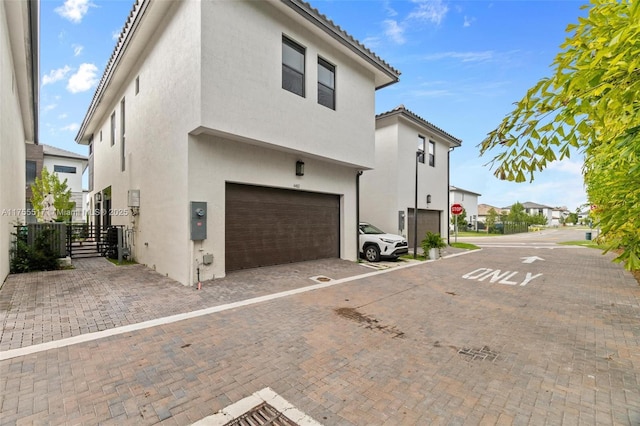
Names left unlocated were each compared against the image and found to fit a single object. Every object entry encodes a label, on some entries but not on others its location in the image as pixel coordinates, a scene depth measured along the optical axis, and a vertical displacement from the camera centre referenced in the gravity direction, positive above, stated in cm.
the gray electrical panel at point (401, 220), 1463 -26
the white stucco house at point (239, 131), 710 +248
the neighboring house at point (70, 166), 2808 +496
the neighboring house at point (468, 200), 4412 +243
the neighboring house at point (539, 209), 8938 +191
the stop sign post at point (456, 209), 1704 +36
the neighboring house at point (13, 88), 680 +382
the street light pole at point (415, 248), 1262 -149
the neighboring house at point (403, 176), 1486 +219
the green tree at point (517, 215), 4816 +0
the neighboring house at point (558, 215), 9811 +1
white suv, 1173 -127
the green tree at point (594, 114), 159 +66
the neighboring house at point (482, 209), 7583 +169
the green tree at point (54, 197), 1552 +111
